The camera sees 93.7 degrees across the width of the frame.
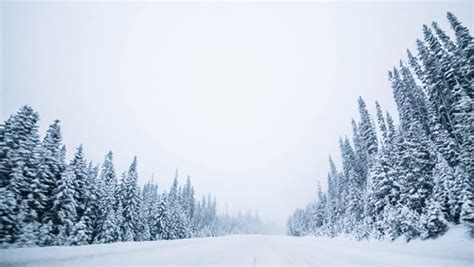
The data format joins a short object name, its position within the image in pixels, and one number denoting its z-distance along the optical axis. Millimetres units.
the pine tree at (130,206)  32844
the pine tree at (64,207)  22531
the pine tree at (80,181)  26734
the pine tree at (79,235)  23145
